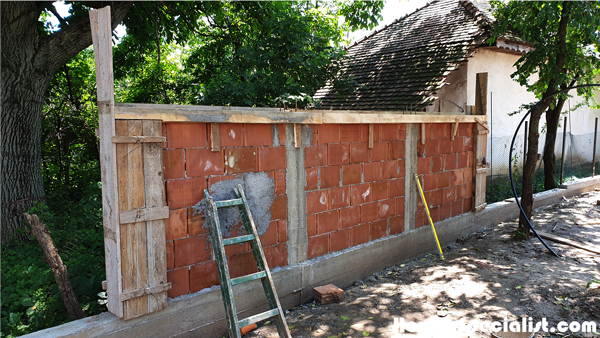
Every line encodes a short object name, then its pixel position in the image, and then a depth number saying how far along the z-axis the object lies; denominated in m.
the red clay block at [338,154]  5.15
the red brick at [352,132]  5.30
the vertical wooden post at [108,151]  3.25
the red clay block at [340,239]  5.29
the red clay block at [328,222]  5.11
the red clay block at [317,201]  4.97
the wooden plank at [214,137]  3.96
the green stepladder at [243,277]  3.59
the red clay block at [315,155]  4.91
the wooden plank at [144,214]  3.38
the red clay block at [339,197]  5.23
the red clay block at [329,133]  5.03
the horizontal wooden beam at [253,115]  3.45
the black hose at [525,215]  6.34
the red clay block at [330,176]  5.10
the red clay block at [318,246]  5.02
